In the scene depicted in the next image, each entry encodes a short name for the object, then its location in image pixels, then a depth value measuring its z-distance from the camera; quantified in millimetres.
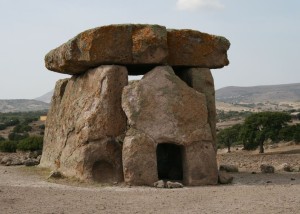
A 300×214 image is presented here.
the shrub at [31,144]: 23875
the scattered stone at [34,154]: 20633
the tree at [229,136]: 35862
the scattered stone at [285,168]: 15727
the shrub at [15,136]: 34059
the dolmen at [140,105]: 12117
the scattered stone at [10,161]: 17594
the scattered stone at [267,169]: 15164
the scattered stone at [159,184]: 11578
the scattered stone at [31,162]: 17188
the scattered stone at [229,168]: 15547
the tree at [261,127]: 29922
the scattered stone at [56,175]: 13266
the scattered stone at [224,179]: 12602
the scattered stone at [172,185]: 11570
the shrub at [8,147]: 24203
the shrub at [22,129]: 40969
